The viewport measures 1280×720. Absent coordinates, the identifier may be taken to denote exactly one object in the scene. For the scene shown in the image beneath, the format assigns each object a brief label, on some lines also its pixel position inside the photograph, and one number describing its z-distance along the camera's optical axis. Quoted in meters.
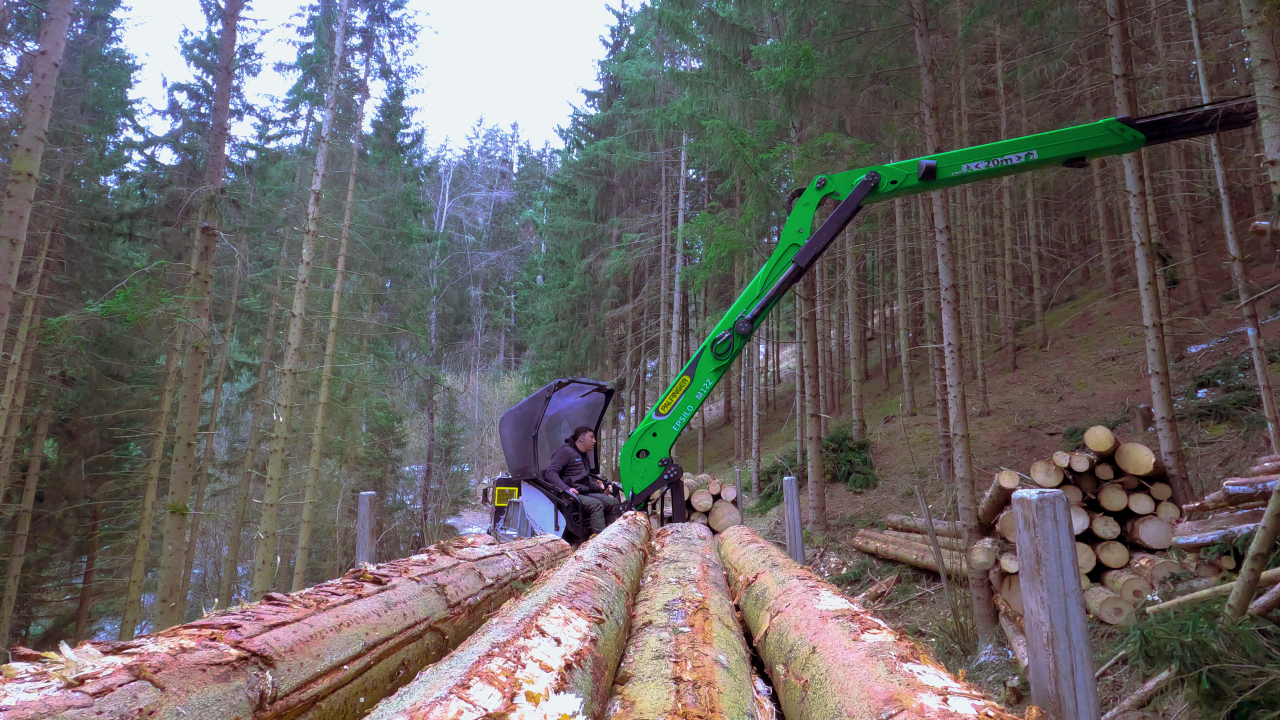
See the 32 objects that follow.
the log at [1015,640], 5.16
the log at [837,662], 1.87
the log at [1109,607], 5.10
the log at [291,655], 1.68
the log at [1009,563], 5.76
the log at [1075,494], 5.78
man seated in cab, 6.27
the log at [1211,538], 3.87
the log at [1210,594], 3.34
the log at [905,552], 6.72
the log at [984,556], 5.94
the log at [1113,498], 5.73
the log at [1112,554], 5.53
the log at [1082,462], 5.79
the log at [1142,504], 5.64
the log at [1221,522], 3.99
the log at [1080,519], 5.61
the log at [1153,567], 4.91
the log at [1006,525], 5.93
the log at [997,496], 5.84
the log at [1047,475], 5.83
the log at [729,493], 9.76
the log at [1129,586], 5.10
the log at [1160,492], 5.67
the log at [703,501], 9.80
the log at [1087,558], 5.56
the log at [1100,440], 5.78
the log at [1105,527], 5.61
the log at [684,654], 1.99
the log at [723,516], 9.62
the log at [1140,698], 3.35
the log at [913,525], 7.40
